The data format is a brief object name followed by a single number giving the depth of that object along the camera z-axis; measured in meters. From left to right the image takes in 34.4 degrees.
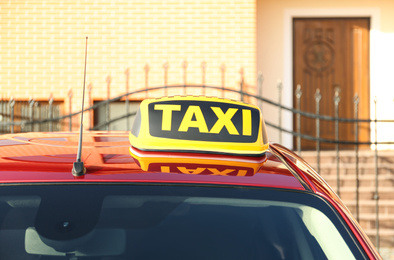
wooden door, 10.51
